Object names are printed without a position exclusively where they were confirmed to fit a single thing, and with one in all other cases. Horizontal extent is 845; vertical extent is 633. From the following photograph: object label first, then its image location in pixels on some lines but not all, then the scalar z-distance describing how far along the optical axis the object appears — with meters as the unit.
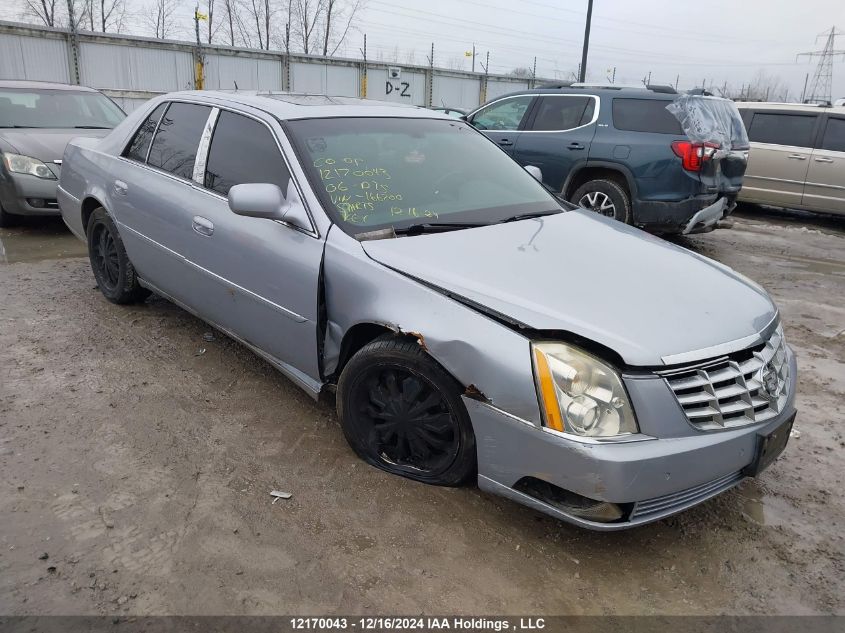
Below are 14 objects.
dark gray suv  6.73
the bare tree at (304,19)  34.84
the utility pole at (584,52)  21.98
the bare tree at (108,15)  33.35
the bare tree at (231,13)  33.31
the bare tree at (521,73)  34.88
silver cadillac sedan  2.24
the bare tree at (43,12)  30.20
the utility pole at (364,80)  27.11
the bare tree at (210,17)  32.84
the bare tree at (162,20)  32.78
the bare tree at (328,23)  35.84
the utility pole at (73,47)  19.69
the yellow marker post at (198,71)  22.48
